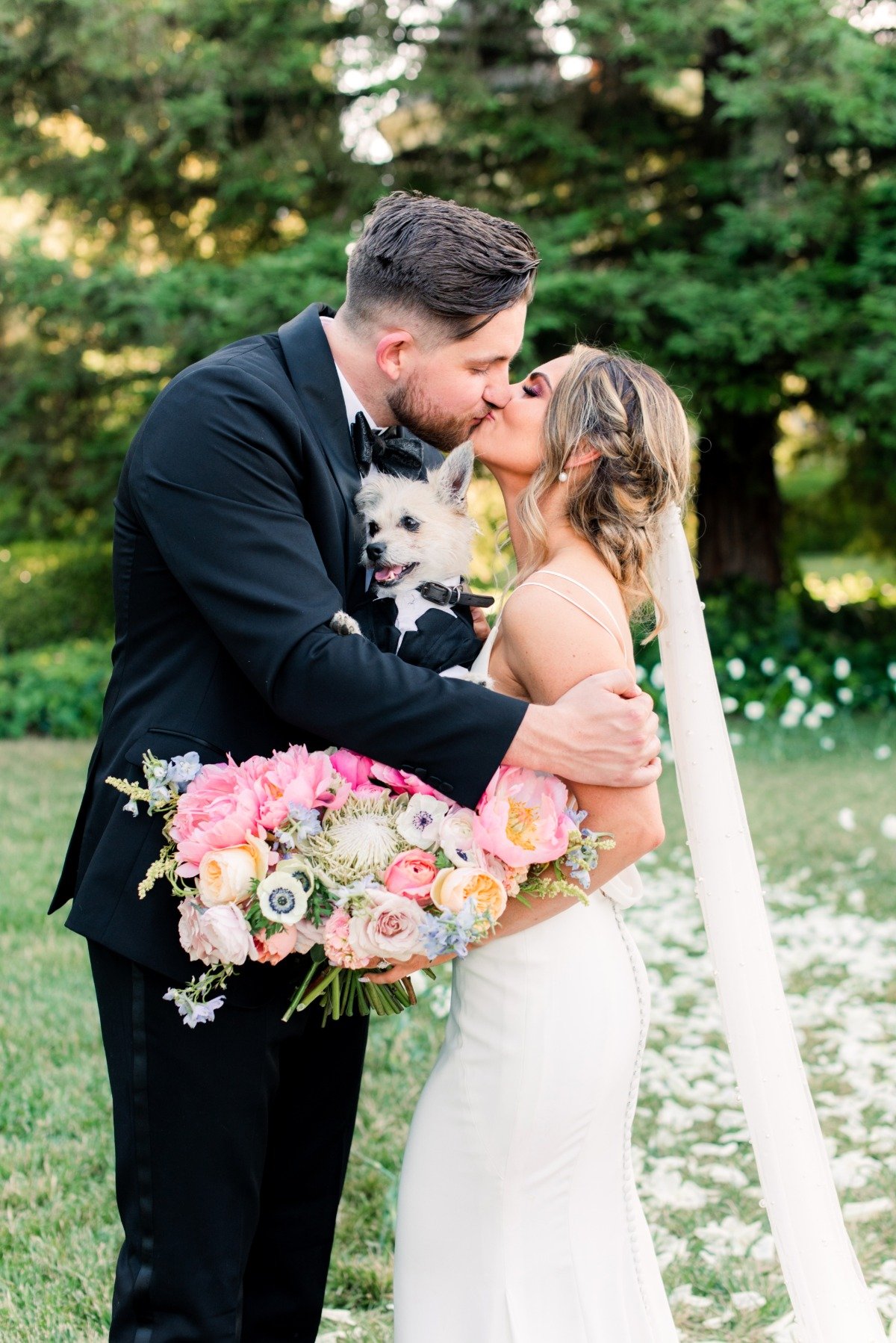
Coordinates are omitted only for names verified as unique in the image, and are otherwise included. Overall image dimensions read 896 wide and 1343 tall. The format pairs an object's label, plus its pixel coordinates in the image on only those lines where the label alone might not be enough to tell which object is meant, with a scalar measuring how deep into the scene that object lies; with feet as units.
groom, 7.61
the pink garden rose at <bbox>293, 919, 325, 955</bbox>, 7.58
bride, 8.36
